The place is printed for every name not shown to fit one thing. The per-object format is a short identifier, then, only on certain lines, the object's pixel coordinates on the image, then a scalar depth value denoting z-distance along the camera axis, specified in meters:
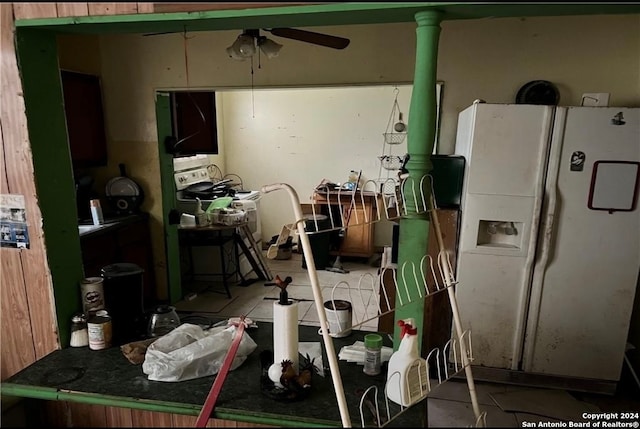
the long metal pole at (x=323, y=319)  1.15
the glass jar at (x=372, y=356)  1.50
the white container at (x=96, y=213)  3.24
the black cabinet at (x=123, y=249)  3.04
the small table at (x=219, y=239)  4.16
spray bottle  1.29
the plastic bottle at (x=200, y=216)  4.05
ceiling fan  2.45
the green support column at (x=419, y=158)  1.32
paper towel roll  1.38
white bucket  1.70
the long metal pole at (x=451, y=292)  1.38
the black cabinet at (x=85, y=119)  3.31
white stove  4.29
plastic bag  1.43
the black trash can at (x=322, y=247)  4.93
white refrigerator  2.39
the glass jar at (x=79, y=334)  1.67
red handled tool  1.25
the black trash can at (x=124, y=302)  1.73
